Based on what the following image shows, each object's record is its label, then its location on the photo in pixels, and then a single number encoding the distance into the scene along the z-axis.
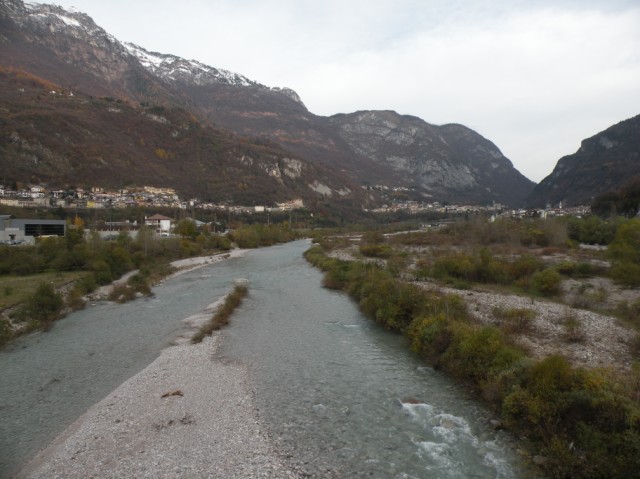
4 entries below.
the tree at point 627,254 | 27.47
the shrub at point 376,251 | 50.22
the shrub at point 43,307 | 21.35
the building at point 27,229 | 49.38
